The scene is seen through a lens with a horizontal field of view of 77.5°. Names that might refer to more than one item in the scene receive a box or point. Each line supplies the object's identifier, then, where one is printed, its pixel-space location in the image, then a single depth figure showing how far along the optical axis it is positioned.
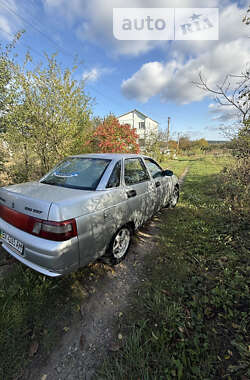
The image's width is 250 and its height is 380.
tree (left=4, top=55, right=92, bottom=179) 4.51
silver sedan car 1.66
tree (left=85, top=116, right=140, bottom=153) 8.52
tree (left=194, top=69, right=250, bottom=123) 3.16
